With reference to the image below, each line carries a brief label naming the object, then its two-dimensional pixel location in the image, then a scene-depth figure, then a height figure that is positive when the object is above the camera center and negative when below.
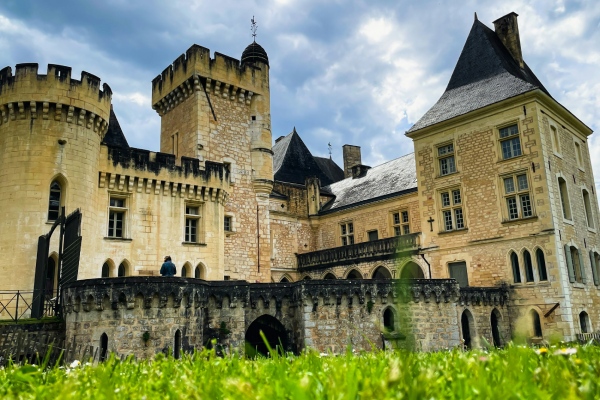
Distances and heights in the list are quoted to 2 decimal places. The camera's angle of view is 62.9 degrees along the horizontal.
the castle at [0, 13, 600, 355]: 17.36 +4.47
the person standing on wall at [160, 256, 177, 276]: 16.09 +1.48
